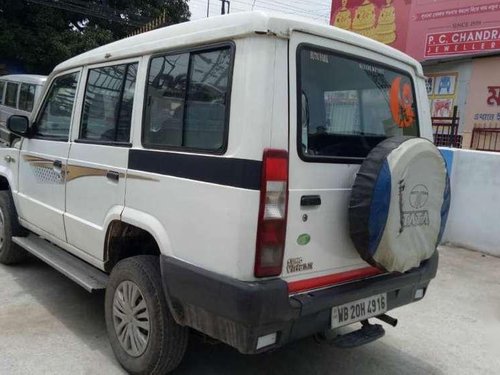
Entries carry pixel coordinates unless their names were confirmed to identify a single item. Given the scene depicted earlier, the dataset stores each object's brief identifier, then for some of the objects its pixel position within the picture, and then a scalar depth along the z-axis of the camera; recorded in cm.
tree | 1900
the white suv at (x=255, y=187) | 242
